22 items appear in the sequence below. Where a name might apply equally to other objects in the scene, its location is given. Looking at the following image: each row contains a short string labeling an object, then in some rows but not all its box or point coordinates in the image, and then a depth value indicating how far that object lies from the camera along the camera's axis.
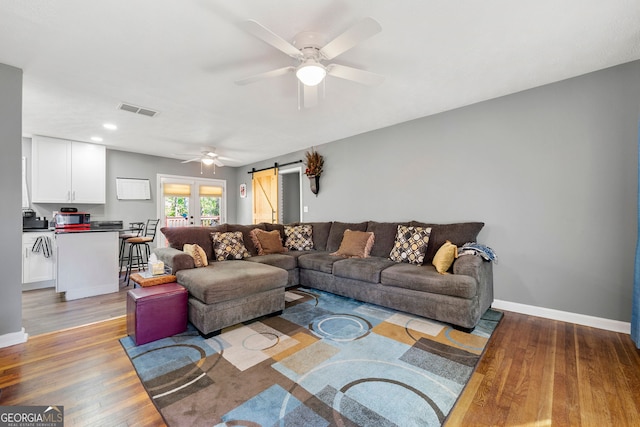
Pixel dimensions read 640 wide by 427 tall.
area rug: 1.54
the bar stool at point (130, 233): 4.97
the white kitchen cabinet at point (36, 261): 4.09
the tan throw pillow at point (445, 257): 2.88
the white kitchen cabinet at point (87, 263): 3.62
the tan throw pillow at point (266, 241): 4.31
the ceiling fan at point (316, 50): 1.65
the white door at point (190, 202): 6.36
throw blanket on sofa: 2.90
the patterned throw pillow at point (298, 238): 4.73
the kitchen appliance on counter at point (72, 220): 3.86
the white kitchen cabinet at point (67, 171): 4.51
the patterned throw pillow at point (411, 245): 3.38
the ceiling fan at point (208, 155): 5.38
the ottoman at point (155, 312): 2.37
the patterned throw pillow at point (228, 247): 3.71
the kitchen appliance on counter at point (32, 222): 4.31
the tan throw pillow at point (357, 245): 3.93
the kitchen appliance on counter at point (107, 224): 5.28
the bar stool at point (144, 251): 5.51
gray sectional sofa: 2.57
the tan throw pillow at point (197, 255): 3.17
